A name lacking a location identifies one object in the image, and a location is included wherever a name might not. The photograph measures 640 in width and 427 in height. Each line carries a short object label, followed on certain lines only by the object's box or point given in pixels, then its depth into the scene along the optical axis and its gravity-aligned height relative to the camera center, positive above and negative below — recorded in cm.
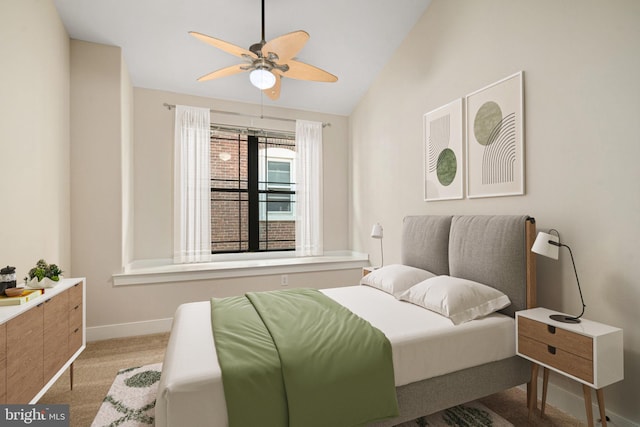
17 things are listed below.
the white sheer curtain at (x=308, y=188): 423 +37
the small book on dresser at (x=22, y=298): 146 -41
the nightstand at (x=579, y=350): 141 -68
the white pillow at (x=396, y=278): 235 -52
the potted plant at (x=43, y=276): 176 -36
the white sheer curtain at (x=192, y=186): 359 +34
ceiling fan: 204 +114
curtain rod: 361 +131
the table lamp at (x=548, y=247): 168 -19
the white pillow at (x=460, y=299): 183 -54
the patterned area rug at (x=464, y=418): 174 -121
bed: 119 -65
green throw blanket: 123 -68
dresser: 133 -66
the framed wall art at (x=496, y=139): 213 +56
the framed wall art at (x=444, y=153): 261 +56
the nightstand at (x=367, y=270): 335 -62
